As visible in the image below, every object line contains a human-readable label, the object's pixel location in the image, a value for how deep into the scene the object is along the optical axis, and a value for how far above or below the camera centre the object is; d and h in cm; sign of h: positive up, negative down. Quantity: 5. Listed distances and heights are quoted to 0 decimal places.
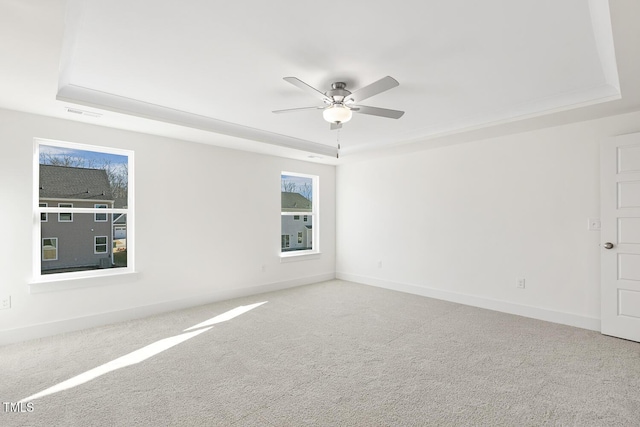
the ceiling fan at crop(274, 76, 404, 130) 265 +99
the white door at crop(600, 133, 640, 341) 325 -22
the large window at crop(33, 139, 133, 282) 350 +7
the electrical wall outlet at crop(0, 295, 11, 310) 318 -84
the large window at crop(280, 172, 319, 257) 585 +5
